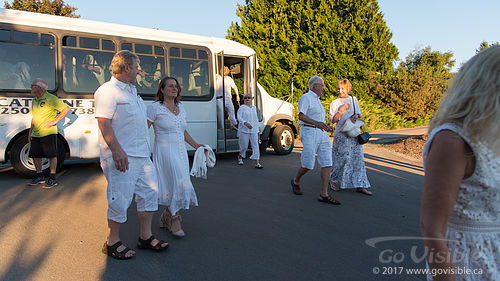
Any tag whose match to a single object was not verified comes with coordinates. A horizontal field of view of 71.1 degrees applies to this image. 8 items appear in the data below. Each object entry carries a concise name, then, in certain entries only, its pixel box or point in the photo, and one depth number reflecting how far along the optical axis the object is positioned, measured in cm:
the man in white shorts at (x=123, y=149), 316
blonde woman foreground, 133
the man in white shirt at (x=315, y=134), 559
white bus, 699
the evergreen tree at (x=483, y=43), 4027
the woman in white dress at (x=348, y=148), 617
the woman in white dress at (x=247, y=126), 887
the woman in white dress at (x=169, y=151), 389
